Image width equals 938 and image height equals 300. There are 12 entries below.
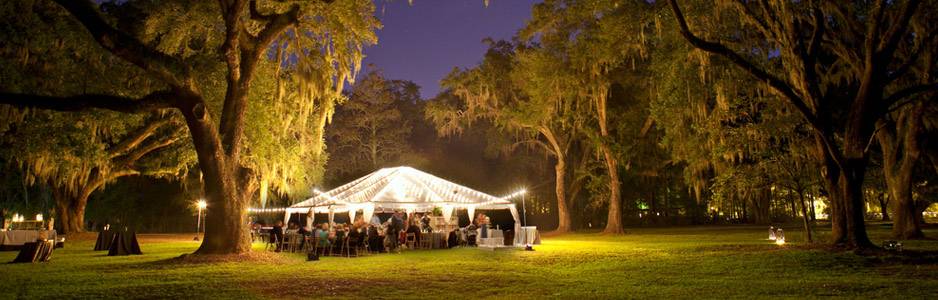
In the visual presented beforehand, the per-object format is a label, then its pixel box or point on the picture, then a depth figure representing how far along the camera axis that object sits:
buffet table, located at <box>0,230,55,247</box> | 14.95
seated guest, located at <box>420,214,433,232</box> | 17.86
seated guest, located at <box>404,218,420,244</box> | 16.02
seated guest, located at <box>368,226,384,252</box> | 14.54
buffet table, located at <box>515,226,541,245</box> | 16.88
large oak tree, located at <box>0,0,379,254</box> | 11.16
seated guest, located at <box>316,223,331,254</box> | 13.45
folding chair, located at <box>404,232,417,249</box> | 16.00
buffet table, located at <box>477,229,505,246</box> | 16.92
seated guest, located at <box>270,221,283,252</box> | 15.25
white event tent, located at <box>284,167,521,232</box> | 16.28
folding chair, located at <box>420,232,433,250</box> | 16.25
